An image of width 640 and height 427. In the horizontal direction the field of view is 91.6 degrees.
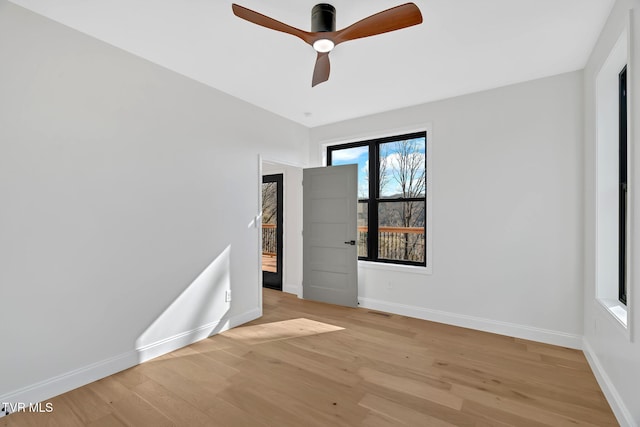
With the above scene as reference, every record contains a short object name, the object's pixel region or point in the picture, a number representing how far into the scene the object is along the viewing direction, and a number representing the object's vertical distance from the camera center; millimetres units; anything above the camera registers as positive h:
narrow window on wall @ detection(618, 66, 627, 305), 2355 +233
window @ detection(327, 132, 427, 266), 4141 +264
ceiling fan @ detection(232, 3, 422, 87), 1744 +1159
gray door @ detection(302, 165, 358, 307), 4402 -270
